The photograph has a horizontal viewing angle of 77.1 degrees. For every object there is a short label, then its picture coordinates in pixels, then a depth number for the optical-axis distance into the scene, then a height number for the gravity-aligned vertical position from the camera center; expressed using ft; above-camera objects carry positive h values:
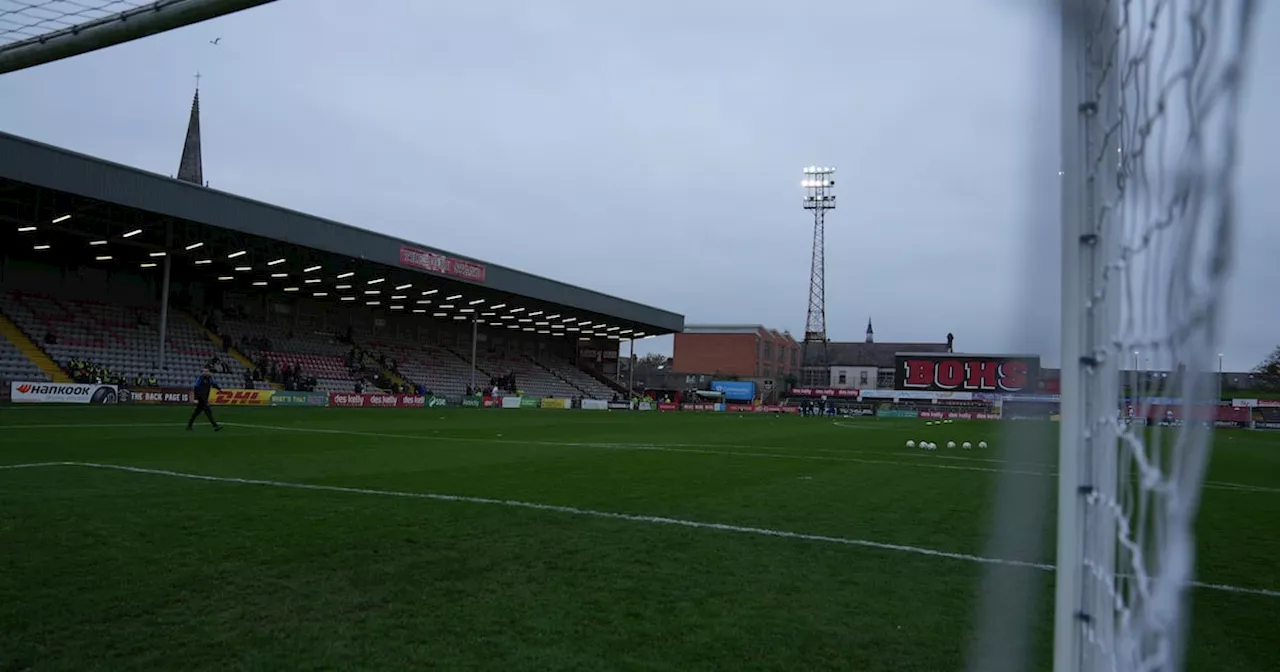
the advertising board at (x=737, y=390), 219.20 -2.55
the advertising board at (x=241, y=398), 96.48 -4.35
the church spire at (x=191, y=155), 165.99 +42.93
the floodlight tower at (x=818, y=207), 211.61 +46.65
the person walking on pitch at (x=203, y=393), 54.29 -2.19
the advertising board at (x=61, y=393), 79.77 -3.82
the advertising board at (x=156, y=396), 90.48 -4.23
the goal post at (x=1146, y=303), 4.41 +0.58
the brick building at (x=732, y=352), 254.27 +9.24
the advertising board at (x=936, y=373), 187.32 +3.60
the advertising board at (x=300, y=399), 104.58 -4.56
